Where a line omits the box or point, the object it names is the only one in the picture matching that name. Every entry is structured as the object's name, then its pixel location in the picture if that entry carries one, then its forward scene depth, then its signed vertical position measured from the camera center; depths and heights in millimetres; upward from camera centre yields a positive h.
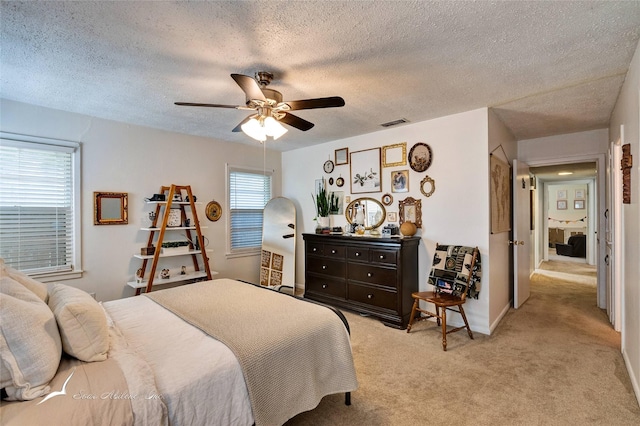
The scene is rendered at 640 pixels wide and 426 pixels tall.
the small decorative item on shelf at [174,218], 3805 -33
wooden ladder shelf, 3500 -249
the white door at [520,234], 3938 -280
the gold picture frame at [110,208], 3342 +90
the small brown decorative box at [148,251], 3605 -424
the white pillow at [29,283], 1572 -357
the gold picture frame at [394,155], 3799 +768
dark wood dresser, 3377 -734
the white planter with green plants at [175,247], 3684 -393
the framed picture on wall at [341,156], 4391 +862
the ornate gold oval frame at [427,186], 3562 +335
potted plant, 4449 +142
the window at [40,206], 2850 +107
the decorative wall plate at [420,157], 3574 +691
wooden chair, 3033 -680
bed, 1087 -661
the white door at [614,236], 3049 -255
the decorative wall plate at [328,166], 4586 +743
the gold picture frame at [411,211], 3693 +39
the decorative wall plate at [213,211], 4266 +61
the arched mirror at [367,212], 4039 +32
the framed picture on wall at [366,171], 4059 +602
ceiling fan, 2073 +779
